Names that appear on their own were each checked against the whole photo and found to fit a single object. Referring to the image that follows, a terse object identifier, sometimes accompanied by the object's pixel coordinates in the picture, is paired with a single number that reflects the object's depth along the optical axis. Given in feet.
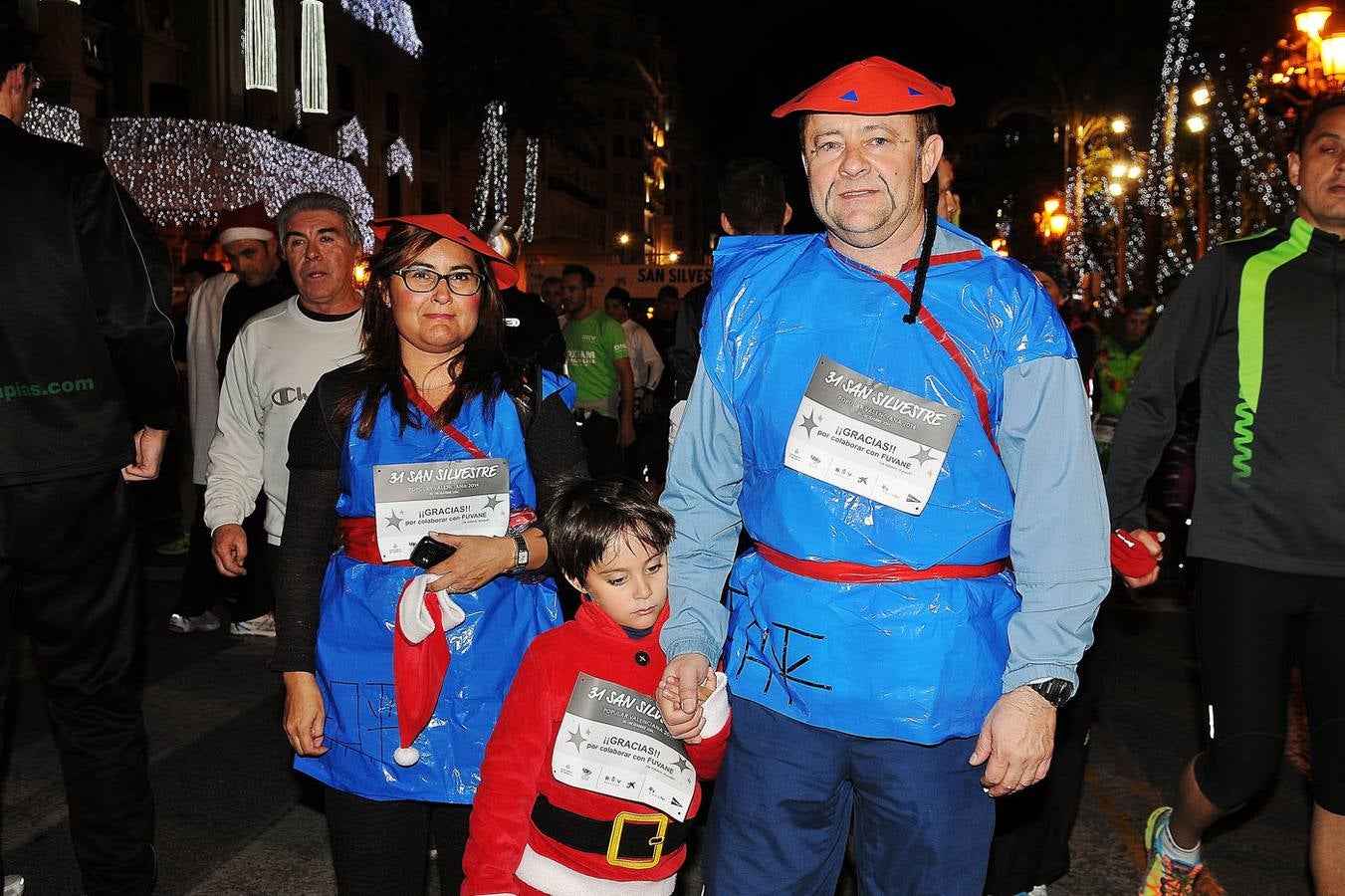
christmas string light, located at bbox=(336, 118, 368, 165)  131.13
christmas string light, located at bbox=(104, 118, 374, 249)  69.56
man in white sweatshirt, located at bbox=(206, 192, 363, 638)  15.39
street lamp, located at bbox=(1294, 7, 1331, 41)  42.45
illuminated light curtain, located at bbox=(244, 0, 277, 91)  76.43
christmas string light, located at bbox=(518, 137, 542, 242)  171.12
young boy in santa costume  9.24
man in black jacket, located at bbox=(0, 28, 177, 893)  11.28
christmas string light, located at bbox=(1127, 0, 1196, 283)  92.53
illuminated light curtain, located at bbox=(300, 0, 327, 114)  81.82
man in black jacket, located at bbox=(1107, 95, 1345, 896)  11.52
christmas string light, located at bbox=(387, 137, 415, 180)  141.49
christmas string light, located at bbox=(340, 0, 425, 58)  119.24
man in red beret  7.75
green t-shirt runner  35.22
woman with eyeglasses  9.87
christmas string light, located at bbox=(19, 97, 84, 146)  60.44
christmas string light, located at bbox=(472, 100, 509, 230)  143.13
